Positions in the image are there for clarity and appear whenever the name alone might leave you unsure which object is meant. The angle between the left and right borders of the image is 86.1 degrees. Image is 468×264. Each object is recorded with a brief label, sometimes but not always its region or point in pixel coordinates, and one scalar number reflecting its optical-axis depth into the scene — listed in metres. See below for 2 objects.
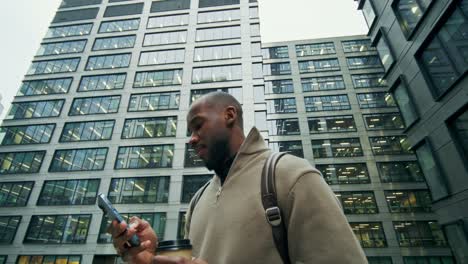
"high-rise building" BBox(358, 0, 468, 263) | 10.27
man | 1.24
